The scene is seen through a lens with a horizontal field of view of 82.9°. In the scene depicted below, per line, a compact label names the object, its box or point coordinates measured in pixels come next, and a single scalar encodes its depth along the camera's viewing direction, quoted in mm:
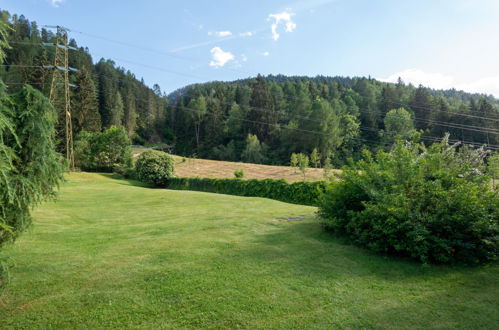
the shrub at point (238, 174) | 34219
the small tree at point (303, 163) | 35997
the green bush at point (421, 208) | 6203
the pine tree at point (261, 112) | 72938
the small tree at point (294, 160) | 40309
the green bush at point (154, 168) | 36062
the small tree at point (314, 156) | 44741
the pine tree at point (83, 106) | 55031
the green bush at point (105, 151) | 45219
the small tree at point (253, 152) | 65500
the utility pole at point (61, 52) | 29141
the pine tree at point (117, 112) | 73694
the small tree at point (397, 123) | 62156
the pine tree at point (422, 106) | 63906
